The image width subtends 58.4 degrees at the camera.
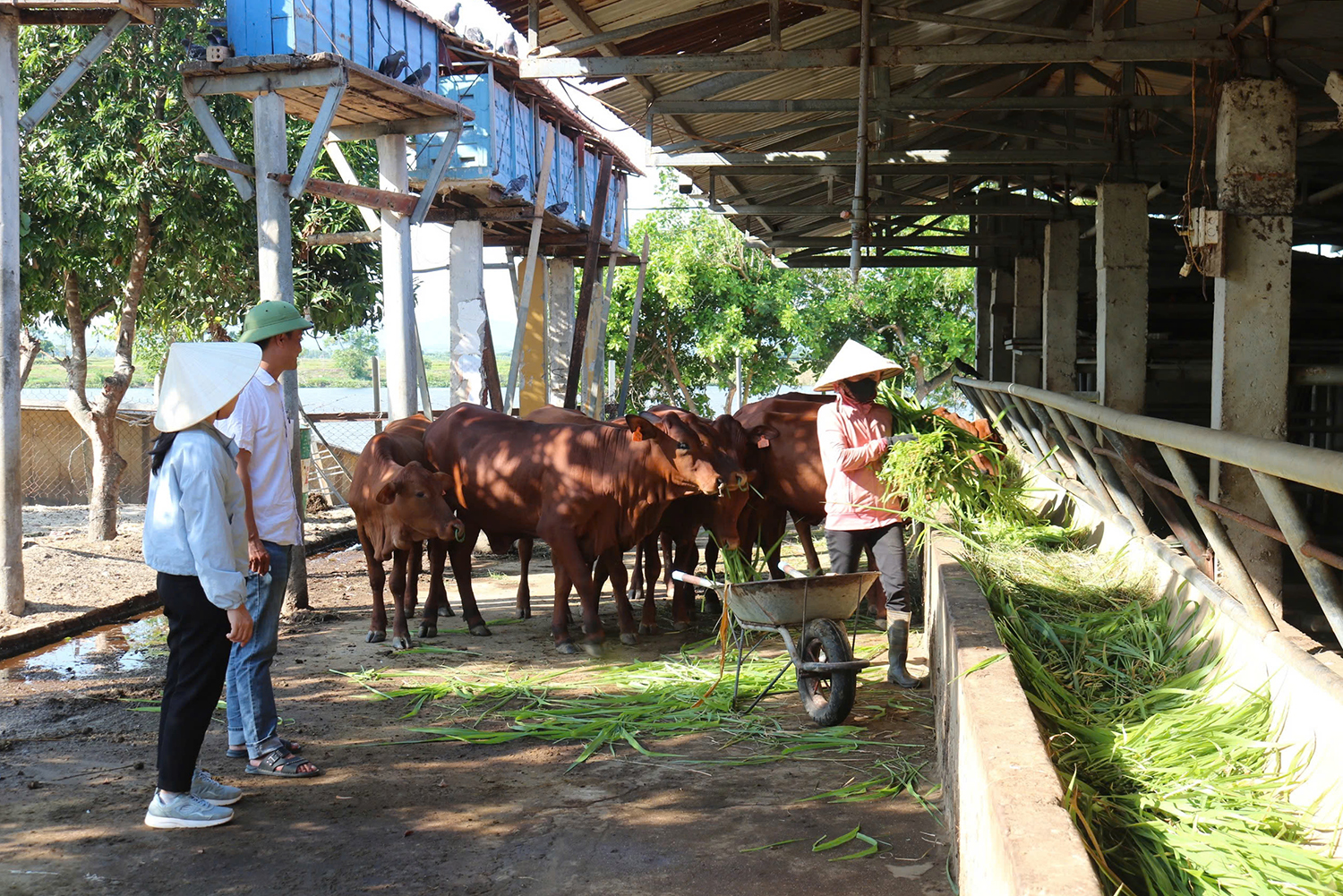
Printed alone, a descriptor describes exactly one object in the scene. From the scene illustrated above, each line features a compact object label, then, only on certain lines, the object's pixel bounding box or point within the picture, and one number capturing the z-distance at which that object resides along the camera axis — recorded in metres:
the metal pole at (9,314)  8.34
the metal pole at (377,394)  18.58
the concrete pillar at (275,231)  9.35
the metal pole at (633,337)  18.14
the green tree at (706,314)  28.12
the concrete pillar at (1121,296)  8.97
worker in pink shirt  6.88
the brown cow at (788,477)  9.16
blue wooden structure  10.15
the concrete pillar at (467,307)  13.91
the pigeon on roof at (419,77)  11.84
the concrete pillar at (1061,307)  12.03
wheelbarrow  5.93
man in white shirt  5.55
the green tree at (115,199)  11.56
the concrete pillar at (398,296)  11.23
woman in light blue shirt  4.83
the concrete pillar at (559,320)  18.88
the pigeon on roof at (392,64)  11.11
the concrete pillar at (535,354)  18.12
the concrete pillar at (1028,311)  14.45
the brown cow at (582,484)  8.09
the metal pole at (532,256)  14.85
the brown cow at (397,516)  8.08
